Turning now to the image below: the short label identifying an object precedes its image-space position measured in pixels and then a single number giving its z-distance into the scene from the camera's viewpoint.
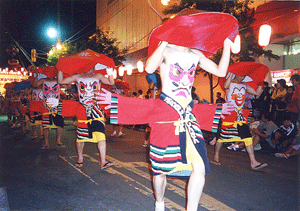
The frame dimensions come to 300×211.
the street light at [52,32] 25.42
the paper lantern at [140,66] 16.94
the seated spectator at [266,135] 8.63
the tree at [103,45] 22.48
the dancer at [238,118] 5.75
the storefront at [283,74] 12.36
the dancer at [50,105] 7.82
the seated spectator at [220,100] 12.12
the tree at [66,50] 26.89
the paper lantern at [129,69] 19.19
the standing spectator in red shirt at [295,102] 8.55
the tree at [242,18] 11.64
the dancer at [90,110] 5.56
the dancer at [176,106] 2.80
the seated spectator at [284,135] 8.05
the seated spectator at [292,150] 7.46
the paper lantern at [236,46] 9.80
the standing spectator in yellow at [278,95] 9.45
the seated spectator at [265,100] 10.04
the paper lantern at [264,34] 9.32
